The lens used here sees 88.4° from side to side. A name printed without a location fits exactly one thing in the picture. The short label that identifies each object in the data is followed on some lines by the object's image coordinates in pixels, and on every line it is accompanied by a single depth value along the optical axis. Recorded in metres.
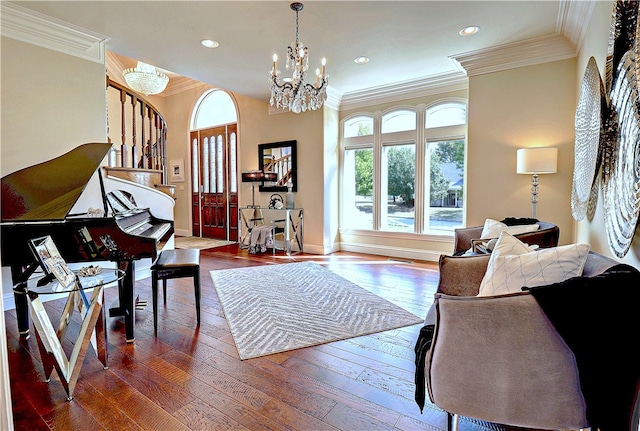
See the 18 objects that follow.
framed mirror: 6.36
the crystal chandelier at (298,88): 3.22
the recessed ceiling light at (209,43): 3.81
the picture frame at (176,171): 8.30
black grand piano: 2.32
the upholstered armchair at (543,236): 2.77
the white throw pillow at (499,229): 3.00
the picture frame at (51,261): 2.05
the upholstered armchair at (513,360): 1.18
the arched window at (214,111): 7.47
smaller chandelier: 5.99
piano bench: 2.74
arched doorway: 7.44
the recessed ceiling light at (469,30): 3.54
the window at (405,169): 5.25
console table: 6.27
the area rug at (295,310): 2.66
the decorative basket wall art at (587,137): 2.19
